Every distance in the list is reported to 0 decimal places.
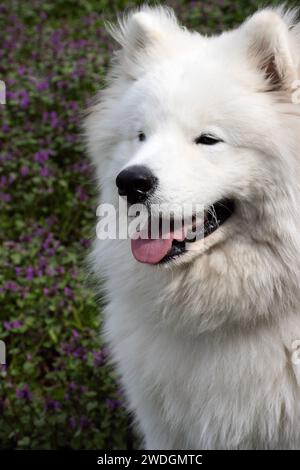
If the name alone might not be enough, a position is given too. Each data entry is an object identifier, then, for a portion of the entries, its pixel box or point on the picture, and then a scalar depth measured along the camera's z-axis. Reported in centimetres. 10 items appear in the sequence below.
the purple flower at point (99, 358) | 411
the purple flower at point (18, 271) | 461
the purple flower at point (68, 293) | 448
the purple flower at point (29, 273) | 455
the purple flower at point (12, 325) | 430
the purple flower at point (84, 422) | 390
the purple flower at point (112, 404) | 399
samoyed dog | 281
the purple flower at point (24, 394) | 396
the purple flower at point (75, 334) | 430
